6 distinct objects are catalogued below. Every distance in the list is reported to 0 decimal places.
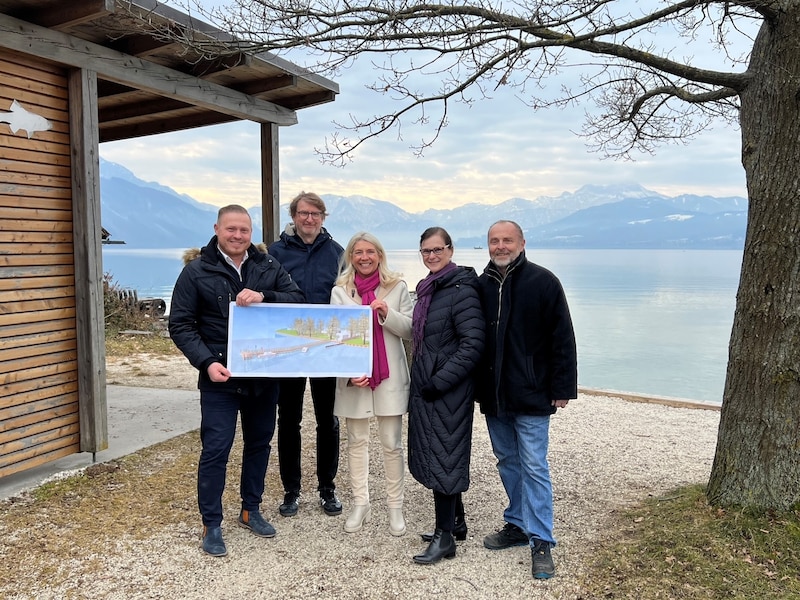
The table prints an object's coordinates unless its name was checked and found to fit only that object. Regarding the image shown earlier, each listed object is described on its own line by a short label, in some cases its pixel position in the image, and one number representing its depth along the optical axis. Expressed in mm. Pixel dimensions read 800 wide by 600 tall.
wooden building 4543
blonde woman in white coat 3668
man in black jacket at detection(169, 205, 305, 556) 3475
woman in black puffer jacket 3391
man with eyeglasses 4117
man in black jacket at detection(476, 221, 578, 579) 3363
